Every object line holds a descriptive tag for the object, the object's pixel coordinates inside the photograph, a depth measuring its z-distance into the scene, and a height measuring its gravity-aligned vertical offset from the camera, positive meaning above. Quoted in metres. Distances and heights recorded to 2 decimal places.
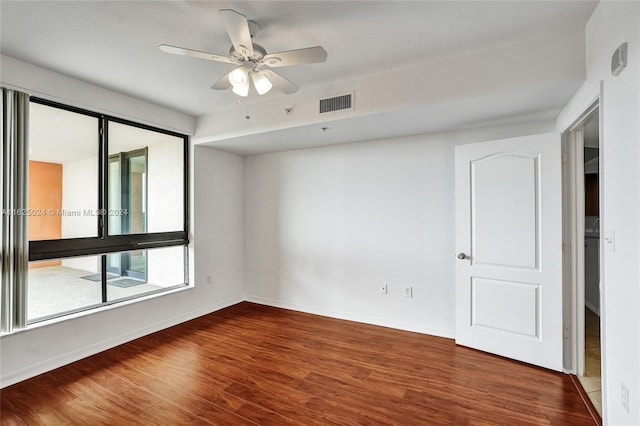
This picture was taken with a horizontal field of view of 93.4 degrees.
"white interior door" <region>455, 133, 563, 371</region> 2.66 -0.34
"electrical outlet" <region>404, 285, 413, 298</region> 3.58 -0.94
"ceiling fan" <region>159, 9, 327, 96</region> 1.76 +1.02
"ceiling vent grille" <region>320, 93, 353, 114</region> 2.93 +1.09
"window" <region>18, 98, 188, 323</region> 2.77 +0.03
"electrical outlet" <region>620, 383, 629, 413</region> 1.53 -0.95
